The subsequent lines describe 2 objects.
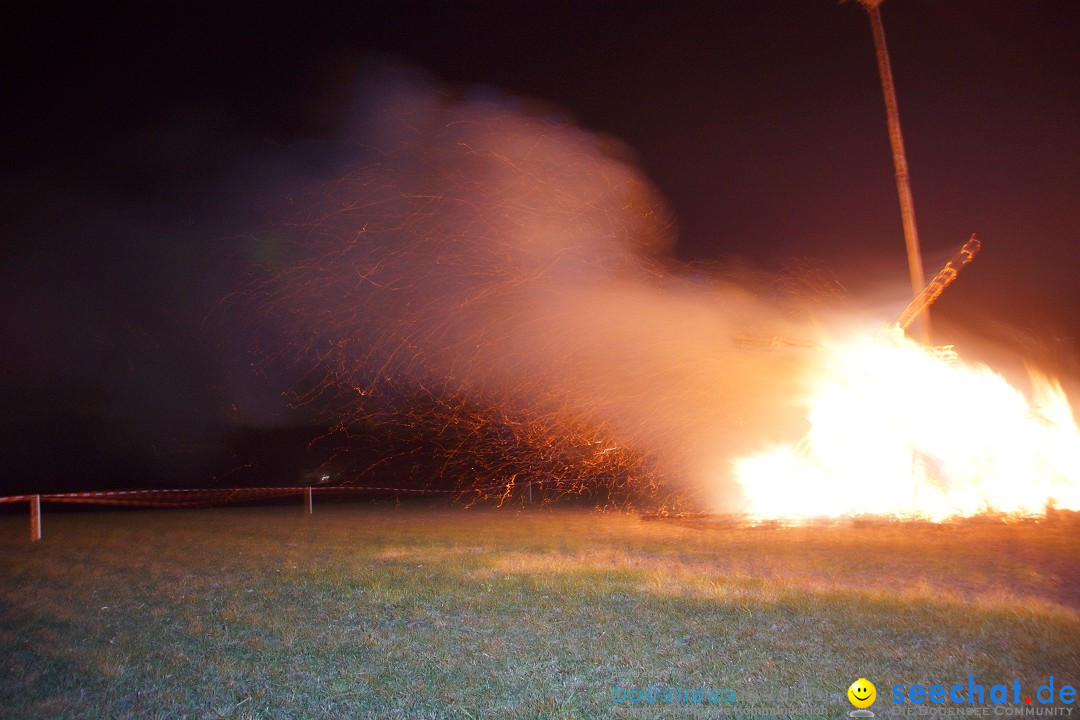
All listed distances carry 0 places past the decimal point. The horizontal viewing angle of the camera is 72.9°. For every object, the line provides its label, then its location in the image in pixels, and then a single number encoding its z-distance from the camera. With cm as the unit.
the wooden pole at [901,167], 1343
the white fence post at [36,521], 1375
